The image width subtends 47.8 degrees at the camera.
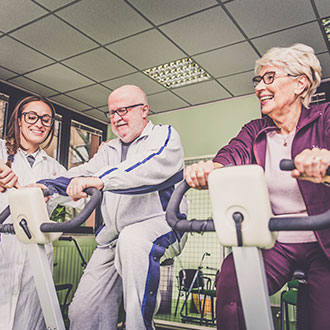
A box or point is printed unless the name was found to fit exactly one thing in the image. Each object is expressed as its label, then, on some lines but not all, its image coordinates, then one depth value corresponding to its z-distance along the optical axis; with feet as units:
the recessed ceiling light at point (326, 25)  13.16
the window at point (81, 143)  21.29
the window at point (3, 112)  17.47
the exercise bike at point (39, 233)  4.38
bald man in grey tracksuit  5.08
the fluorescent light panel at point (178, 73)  16.83
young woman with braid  6.82
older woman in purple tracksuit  4.23
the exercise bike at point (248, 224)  3.20
